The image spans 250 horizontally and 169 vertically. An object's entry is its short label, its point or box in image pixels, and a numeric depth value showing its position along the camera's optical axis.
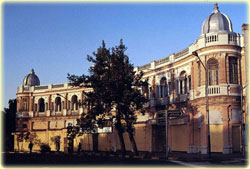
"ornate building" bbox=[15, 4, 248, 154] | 35.66
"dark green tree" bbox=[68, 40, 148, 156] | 37.00
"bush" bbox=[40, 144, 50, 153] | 55.53
